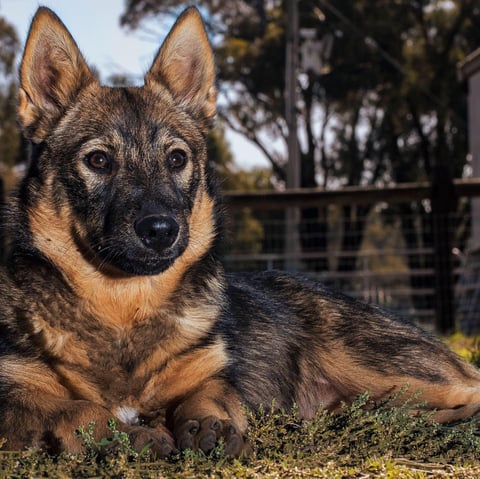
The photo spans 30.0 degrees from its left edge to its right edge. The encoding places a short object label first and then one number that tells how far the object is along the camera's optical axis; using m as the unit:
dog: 3.56
